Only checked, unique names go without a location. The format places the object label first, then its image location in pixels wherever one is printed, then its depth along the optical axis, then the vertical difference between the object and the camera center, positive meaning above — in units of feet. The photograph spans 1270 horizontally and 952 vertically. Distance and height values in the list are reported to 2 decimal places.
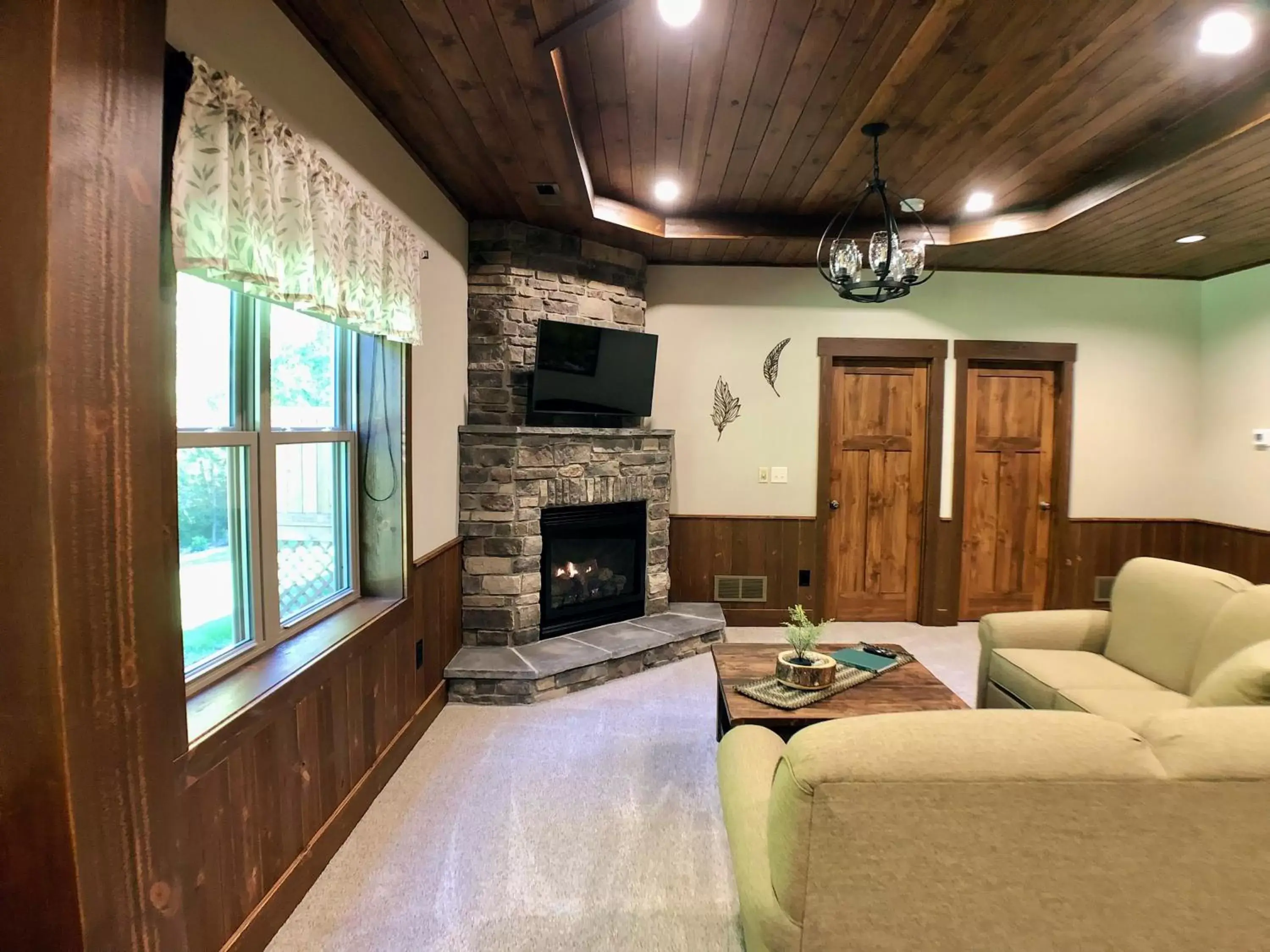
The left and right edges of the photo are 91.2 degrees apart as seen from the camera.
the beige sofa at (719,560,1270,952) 3.36 -2.10
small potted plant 7.28 -2.56
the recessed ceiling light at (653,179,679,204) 10.72 +4.57
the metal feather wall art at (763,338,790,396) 14.62 +2.00
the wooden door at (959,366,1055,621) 15.03 -0.89
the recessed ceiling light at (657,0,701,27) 5.91 +4.22
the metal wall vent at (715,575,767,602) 14.85 -3.30
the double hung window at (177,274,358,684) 5.29 -0.27
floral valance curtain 4.31 +1.91
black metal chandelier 7.89 +2.43
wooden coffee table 6.76 -2.88
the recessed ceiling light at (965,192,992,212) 11.08 +4.57
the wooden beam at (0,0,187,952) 3.20 -0.16
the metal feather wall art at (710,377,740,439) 14.64 +0.98
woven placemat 6.95 -2.82
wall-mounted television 11.66 +1.52
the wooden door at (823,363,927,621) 14.90 -0.96
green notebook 8.02 -2.79
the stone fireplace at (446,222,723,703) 11.16 -1.17
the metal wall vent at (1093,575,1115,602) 15.20 -3.30
